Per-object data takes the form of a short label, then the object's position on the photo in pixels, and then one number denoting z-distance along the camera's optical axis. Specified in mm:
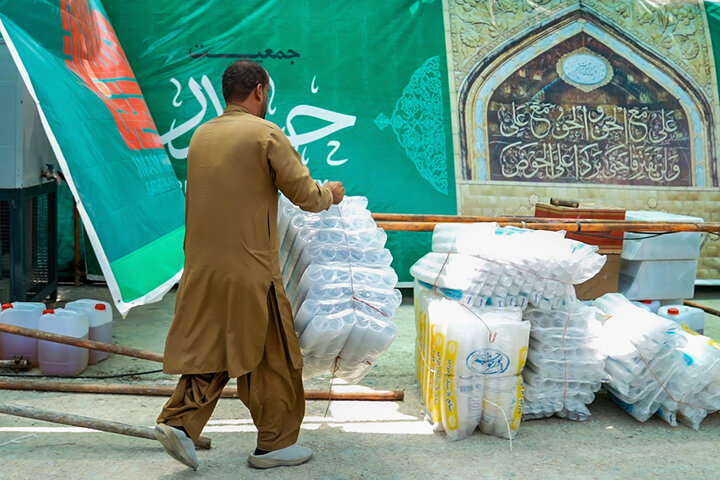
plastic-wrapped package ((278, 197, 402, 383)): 2963
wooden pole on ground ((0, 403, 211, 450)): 2836
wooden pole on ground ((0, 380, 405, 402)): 3684
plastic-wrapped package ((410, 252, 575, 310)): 3430
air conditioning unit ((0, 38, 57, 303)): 4832
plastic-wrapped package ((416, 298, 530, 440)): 3283
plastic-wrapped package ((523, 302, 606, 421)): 3559
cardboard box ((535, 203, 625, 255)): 5723
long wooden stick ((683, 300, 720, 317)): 5259
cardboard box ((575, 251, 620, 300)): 5891
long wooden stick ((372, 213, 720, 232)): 4137
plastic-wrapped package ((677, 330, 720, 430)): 3535
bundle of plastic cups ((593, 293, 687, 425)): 3559
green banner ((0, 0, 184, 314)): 3998
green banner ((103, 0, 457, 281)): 6527
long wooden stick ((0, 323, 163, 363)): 3607
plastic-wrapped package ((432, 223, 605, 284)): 3420
